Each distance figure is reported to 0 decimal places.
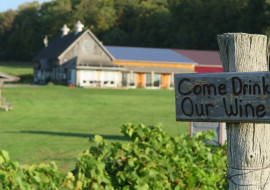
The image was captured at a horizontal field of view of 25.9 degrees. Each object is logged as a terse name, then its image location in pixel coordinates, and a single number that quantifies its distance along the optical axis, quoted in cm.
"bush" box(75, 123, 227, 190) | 616
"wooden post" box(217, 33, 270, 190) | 379
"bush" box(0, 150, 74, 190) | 501
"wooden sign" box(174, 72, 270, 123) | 363
